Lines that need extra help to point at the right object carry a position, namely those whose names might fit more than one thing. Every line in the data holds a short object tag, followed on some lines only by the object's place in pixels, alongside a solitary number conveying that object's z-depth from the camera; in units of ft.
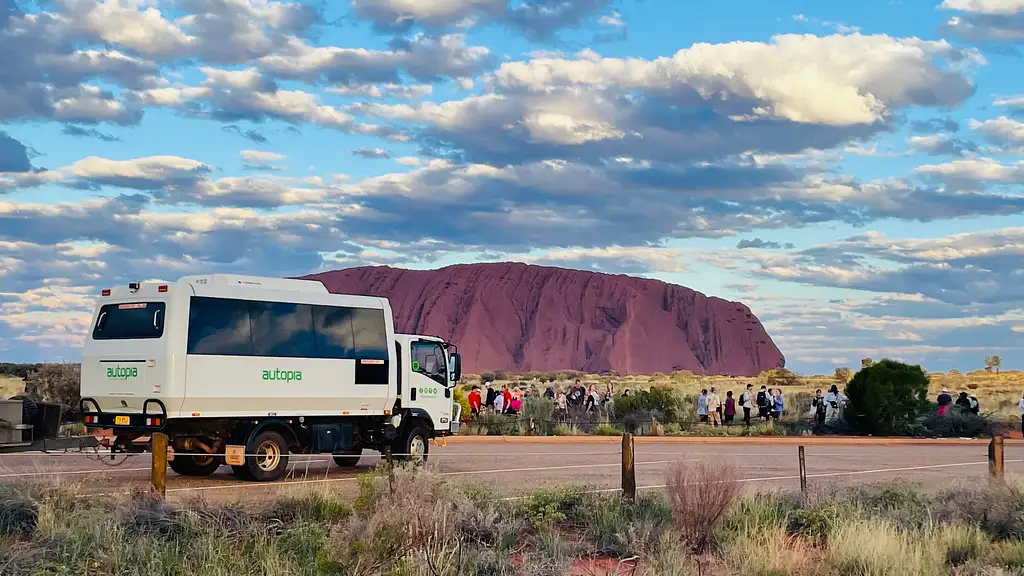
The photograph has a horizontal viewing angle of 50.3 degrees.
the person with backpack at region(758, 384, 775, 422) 118.73
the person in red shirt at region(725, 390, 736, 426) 119.55
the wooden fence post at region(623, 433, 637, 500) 42.24
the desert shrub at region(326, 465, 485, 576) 28.32
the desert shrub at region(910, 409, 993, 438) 114.42
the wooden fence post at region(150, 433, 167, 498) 38.24
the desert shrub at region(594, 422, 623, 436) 105.70
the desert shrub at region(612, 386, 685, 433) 116.37
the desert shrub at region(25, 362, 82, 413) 100.12
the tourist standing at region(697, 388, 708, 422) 117.71
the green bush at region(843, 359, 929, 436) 113.70
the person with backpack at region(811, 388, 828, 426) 117.39
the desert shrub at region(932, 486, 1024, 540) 40.16
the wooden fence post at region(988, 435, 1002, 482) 48.87
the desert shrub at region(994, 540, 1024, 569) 34.60
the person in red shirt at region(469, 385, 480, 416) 107.34
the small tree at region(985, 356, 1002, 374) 296.10
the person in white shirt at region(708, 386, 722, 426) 117.39
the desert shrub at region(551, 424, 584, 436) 105.19
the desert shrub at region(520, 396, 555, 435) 108.27
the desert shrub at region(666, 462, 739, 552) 36.83
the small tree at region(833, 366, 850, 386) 256.03
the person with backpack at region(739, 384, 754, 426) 116.37
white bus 55.26
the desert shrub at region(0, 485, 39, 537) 33.47
